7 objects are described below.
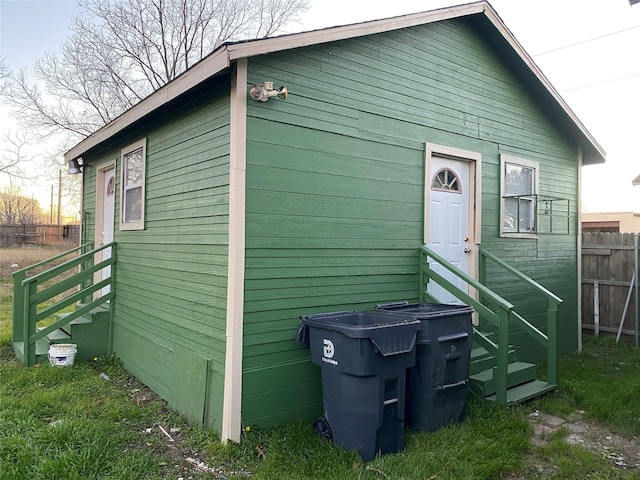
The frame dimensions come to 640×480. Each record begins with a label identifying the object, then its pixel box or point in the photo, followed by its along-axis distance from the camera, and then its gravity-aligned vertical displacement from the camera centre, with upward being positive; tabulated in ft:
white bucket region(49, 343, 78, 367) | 18.17 -4.53
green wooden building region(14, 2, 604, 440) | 12.69 +1.25
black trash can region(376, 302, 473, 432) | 12.77 -3.53
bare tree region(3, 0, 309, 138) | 56.29 +22.12
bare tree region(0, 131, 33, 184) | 57.77 +9.64
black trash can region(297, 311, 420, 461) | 11.14 -3.37
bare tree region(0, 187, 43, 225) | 91.15 +5.61
